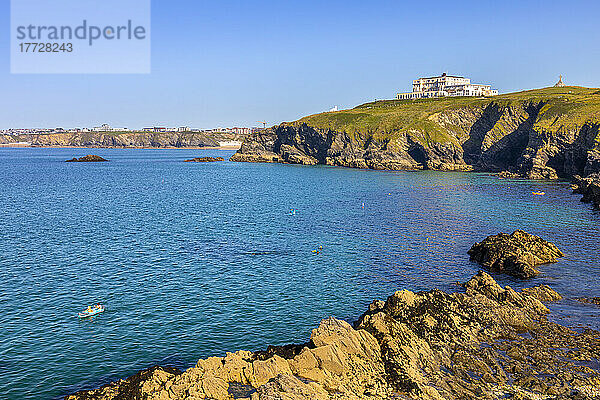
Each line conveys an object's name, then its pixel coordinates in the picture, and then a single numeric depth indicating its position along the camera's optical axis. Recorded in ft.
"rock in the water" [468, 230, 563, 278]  170.70
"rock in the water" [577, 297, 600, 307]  134.51
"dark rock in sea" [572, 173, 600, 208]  313.32
